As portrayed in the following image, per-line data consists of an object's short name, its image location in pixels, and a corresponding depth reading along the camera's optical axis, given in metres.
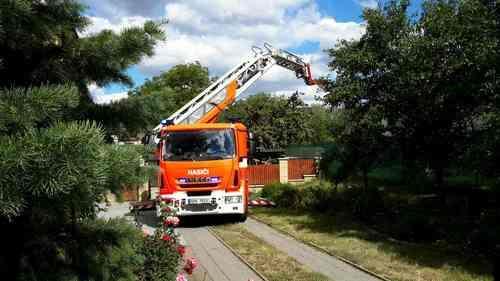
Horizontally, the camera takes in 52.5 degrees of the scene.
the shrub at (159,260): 5.80
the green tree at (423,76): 9.66
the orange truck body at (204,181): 13.16
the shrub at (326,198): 13.82
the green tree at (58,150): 1.50
